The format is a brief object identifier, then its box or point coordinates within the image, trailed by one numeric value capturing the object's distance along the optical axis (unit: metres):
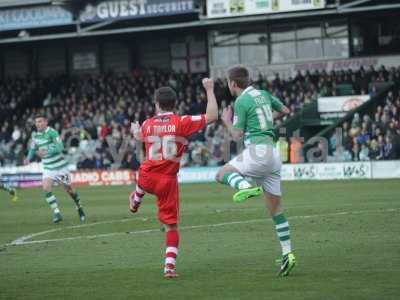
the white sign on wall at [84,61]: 51.78
